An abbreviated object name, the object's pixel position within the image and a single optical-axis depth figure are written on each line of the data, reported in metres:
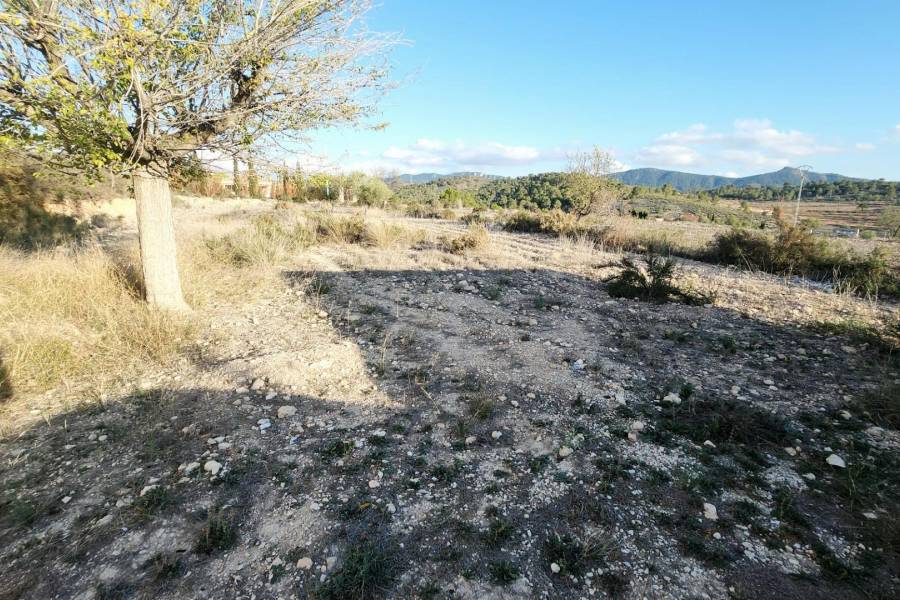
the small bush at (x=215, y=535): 2.07
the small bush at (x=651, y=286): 6.48
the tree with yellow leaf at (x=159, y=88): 3.37
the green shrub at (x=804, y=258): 7.69
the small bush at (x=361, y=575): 1.85
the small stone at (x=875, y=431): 3.10
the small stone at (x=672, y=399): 3.55
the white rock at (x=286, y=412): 3.29
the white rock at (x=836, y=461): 2.73
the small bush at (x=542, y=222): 13.84
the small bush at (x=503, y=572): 1.95
